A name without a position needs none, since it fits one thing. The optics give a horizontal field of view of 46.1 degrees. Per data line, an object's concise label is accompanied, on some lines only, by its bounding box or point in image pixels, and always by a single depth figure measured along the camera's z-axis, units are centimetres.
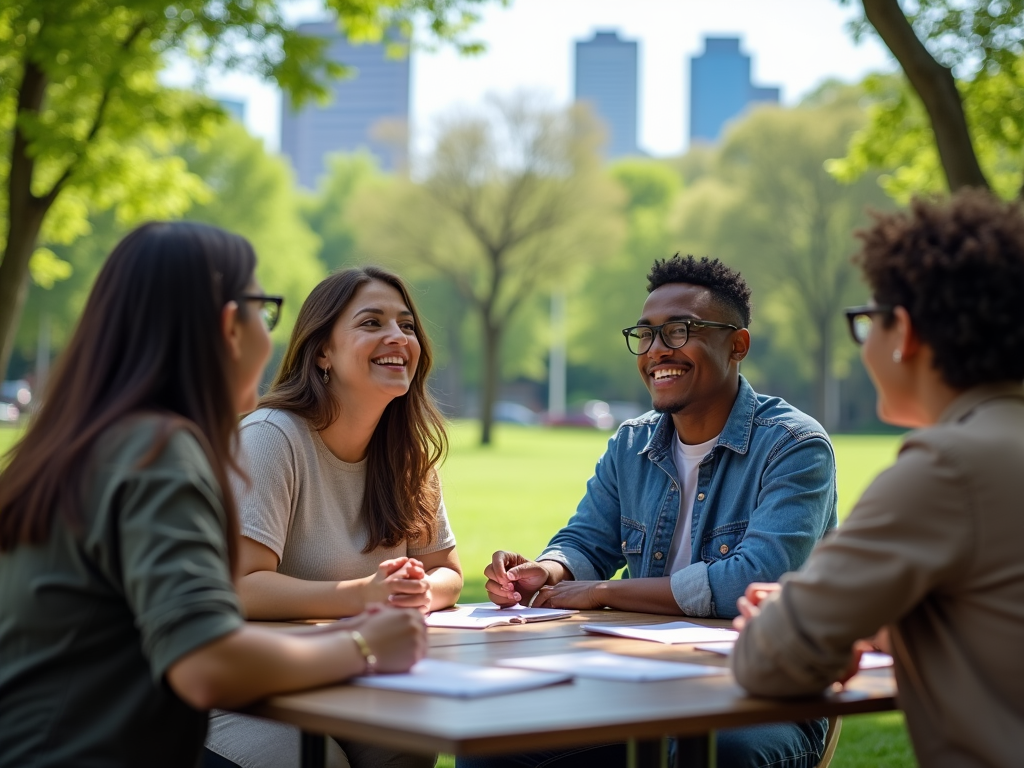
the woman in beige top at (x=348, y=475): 354
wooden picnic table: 201
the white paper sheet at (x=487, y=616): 345
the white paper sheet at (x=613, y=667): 253
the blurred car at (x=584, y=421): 6247
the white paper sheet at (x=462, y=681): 231
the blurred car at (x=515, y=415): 6856
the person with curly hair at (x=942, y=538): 224
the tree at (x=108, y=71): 1169
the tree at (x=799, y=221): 4531
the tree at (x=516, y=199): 3950
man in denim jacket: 373
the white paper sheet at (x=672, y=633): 309
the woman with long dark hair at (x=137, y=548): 216
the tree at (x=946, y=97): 852
